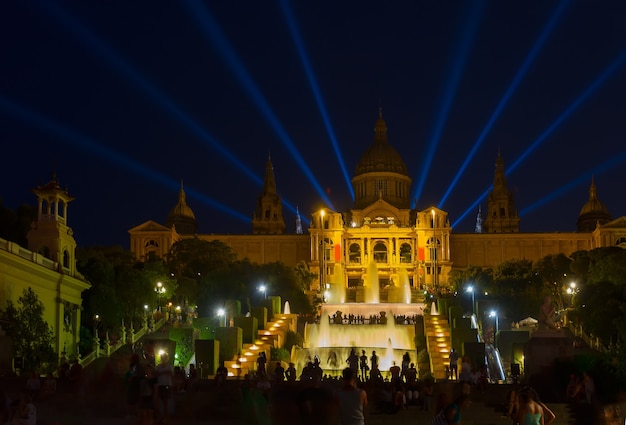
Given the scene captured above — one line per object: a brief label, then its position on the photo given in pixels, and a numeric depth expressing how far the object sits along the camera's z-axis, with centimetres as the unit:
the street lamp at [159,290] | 8259
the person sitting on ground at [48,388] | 2949
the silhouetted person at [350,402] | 1769
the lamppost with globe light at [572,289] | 8948
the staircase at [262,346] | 5056
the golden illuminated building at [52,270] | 5103
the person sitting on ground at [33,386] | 2917
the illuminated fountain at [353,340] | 5812
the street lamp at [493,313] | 6301
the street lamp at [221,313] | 6236
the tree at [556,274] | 10131
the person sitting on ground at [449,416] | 1644
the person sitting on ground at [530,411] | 1827
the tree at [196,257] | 10594
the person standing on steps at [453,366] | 4494
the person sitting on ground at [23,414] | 2012
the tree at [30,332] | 4822
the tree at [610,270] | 7494
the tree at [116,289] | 6619
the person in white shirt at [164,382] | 2425
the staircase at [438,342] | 5350
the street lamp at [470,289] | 8495
